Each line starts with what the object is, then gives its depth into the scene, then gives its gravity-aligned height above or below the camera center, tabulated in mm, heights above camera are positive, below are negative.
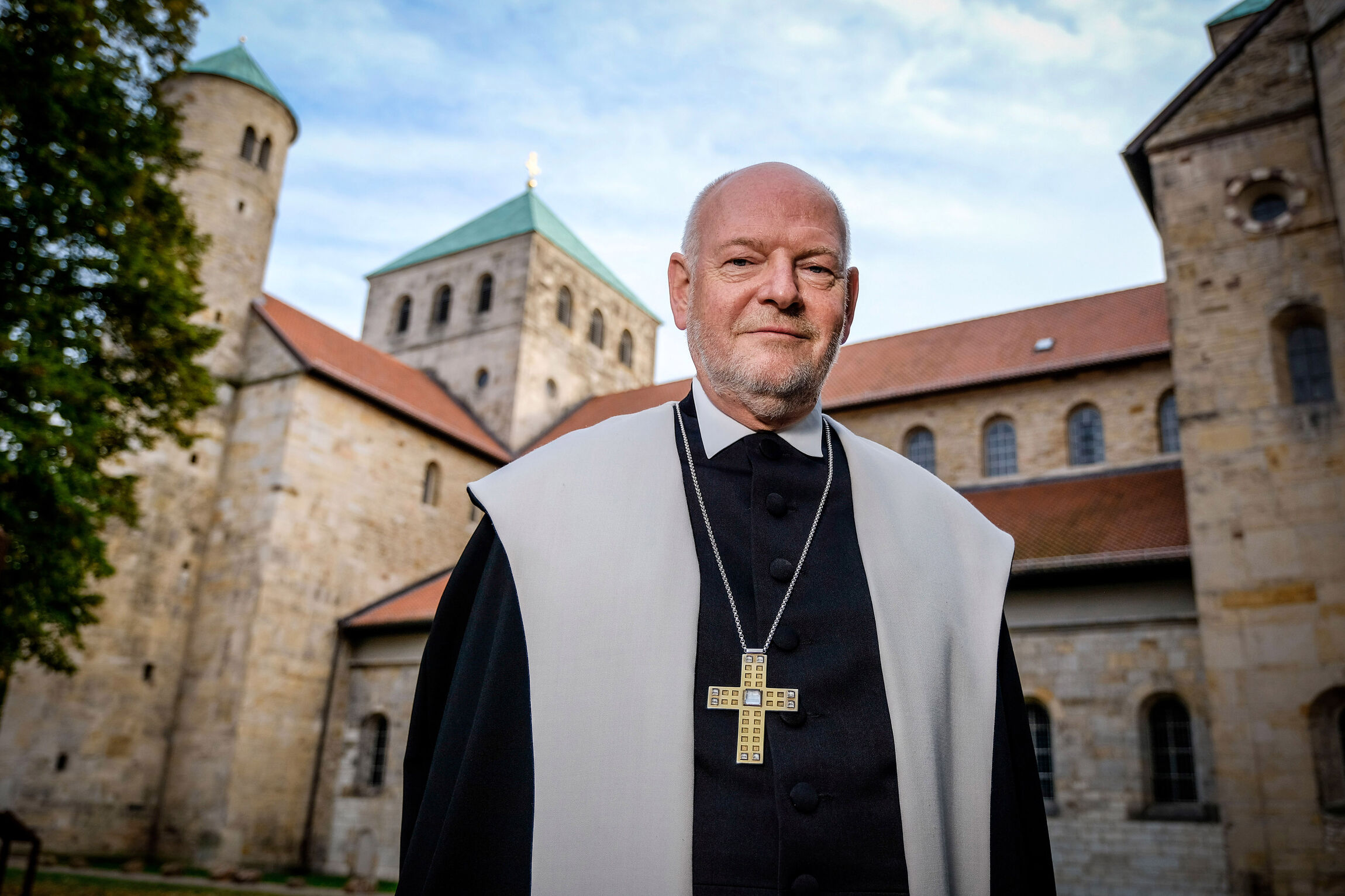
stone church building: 11938 +4073
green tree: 10477 +5163
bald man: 1714 +221
